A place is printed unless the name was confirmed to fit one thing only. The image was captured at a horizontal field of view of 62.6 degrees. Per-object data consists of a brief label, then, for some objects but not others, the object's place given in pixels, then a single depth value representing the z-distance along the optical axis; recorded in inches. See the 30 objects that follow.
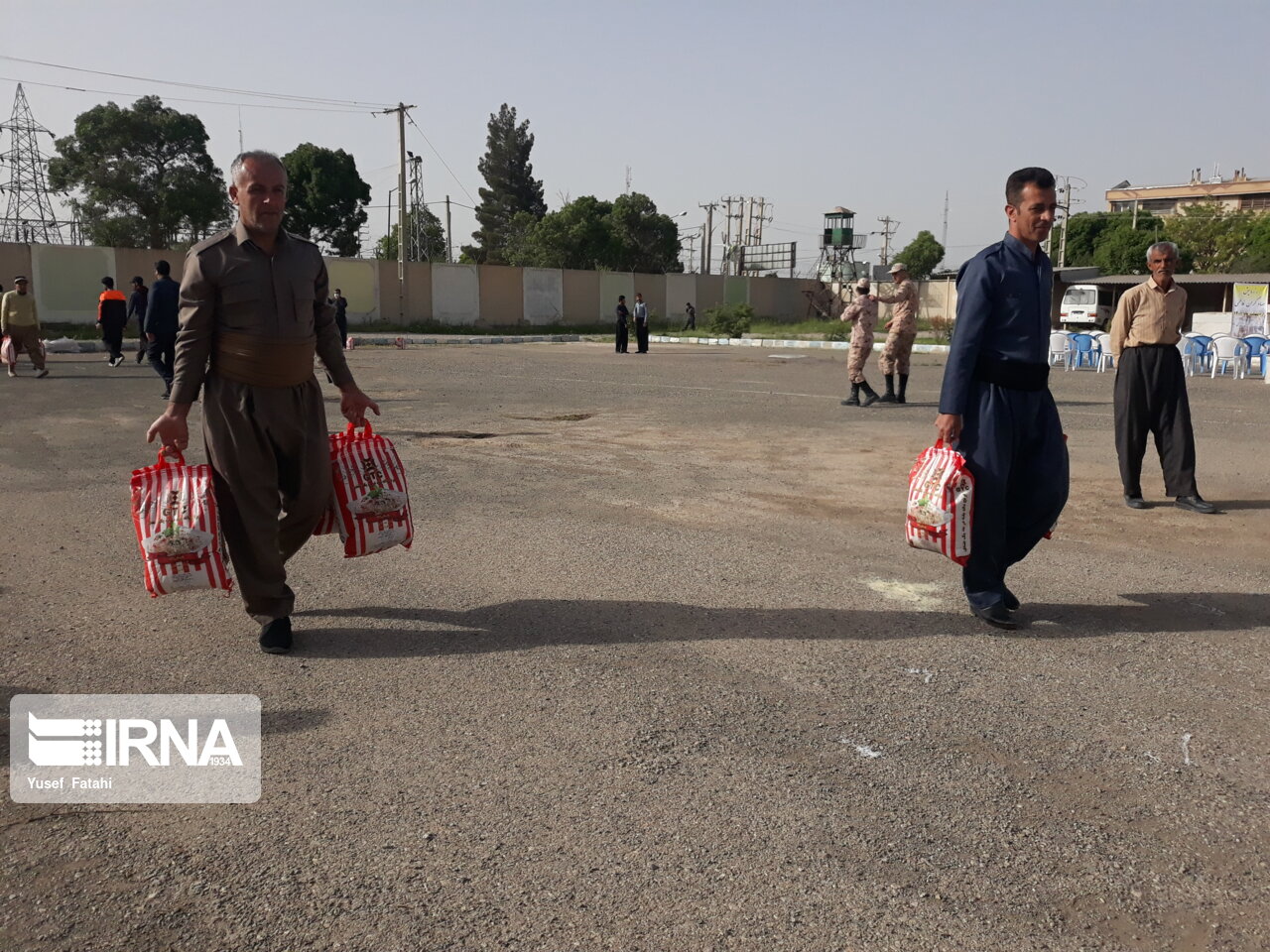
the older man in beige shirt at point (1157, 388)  281.9
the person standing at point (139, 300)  693.9
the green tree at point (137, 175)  1939.0
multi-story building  3828.7
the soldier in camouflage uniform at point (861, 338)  537.3
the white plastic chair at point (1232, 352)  762.2
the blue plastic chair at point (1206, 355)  791.1
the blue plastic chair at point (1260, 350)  750.8
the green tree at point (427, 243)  2694.4
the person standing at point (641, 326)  1158.3
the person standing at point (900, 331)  530.6
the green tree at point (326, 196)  2338.8
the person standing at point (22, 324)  711.7
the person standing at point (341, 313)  840.9
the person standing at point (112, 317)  799.7
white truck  1670.8
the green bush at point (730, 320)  1719.5
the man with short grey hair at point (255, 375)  158.4
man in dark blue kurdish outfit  175.0
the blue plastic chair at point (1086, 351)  884.3
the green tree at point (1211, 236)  2295.8
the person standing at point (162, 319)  518.0
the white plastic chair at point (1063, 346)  890.7
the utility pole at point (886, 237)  3508.9
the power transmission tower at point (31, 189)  1951.3
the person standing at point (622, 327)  1154.7
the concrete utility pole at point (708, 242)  2837.1
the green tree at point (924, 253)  3041.3
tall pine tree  3250.5
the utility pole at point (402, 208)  1601.9
